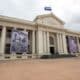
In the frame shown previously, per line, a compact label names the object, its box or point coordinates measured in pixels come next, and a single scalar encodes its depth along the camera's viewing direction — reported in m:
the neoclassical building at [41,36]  23.55
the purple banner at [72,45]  31.25
